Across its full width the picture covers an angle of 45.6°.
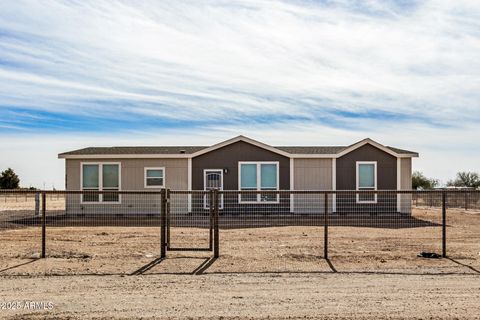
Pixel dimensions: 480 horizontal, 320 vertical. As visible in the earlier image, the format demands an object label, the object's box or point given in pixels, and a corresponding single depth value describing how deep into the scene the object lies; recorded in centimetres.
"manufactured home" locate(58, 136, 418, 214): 2712
